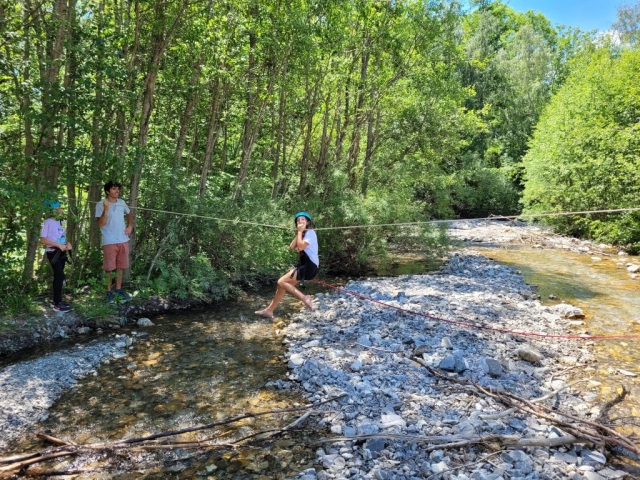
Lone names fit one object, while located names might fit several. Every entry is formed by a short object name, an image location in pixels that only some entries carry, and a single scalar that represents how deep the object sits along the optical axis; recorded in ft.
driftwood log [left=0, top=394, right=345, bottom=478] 12.03
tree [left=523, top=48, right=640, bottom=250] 56.85
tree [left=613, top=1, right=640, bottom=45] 121.19
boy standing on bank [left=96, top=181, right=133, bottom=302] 24.03
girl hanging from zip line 22.33
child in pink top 21.53
